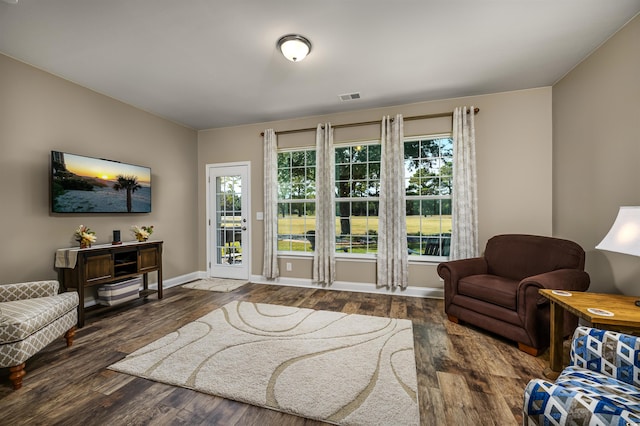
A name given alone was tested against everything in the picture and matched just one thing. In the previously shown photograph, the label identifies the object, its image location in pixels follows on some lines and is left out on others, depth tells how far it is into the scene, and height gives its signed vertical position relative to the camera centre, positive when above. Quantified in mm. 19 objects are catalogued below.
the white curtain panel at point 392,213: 3840 -5
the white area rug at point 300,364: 1647 -1206
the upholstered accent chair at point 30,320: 1827 -813
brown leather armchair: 2250 -727
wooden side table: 1542 -634
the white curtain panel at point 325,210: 4191 +49
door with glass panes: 4812 -122
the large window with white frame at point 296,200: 4504 +235
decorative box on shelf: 3207 -984
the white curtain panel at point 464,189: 3566 +320
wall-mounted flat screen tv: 2975 +377
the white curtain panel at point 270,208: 4508 +93
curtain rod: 3752 +1417
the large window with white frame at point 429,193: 3855 +294
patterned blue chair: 930 -729
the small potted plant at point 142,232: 3732 -264
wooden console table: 2867 -612
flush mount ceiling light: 2408 +1582
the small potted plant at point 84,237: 3035 -264
